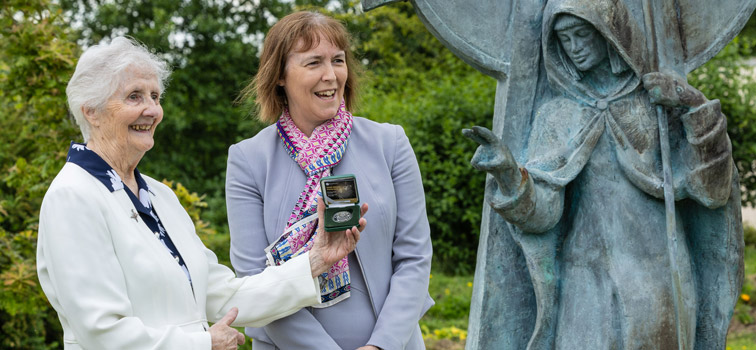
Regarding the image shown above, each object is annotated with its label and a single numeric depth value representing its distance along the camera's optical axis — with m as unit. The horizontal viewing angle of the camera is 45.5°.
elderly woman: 2.41
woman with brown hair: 2.89
